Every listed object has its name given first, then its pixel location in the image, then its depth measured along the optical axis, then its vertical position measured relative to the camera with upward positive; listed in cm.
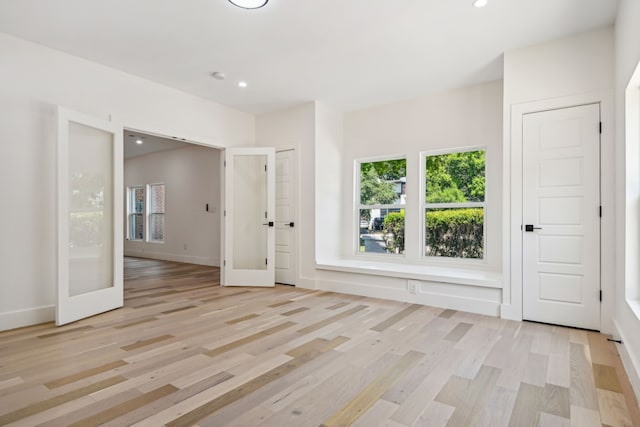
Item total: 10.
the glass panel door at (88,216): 328 -3
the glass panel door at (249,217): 518 -5
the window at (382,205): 518 +13
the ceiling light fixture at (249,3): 271 +161
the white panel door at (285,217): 530 -5
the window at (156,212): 888 +4
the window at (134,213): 943 +2
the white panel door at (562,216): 314 -2
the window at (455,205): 455 +12
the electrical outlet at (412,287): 413 -84
